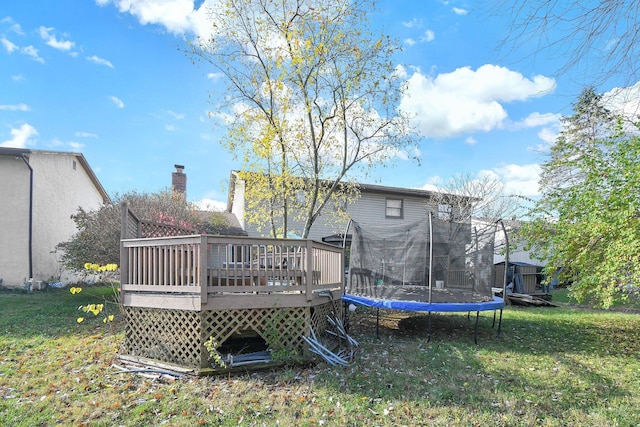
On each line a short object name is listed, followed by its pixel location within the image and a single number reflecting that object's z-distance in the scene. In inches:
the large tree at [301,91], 331.9
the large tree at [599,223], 232.7
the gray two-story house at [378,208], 650.2
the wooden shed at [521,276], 604.1
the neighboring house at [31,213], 484.4
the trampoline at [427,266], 274.7
